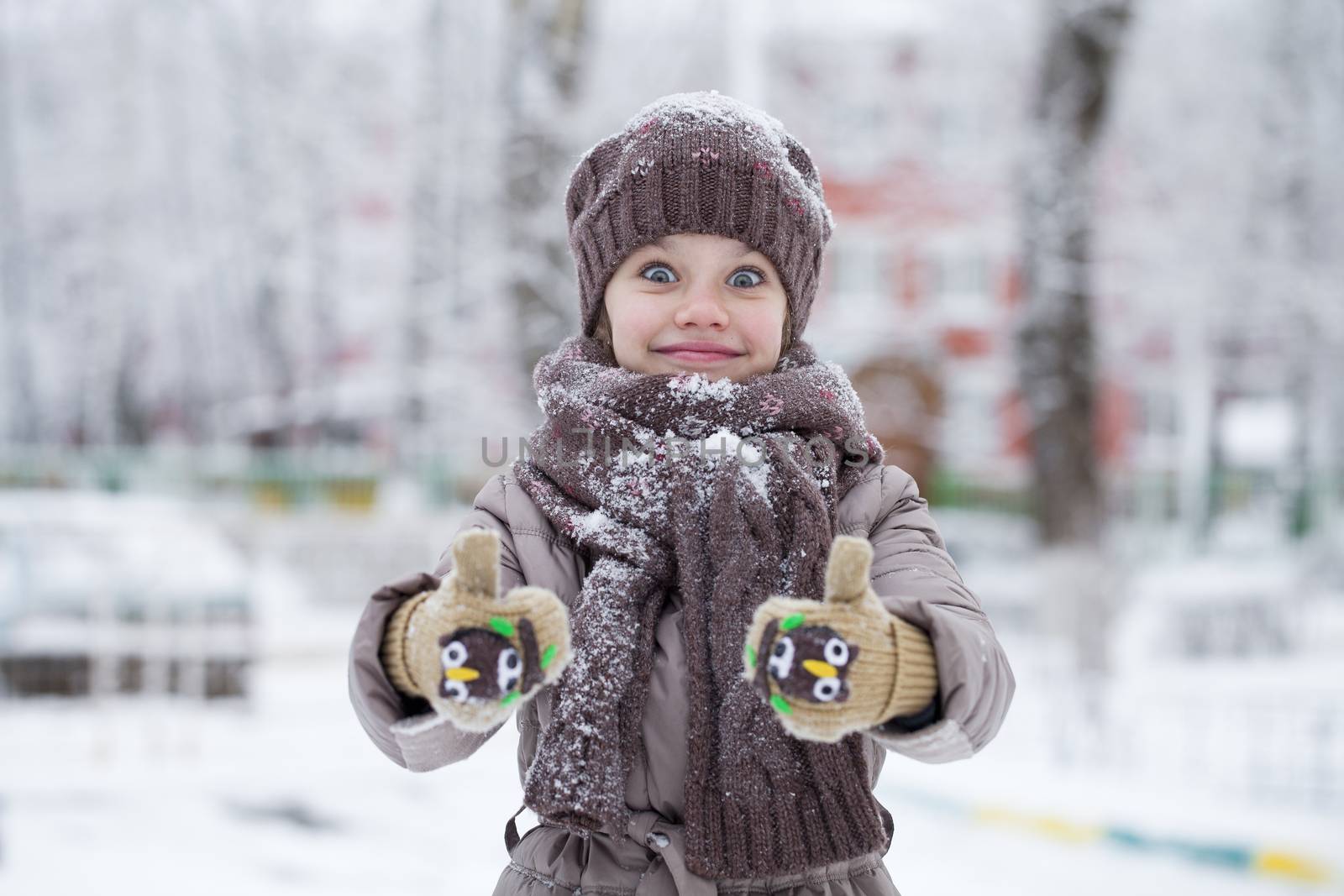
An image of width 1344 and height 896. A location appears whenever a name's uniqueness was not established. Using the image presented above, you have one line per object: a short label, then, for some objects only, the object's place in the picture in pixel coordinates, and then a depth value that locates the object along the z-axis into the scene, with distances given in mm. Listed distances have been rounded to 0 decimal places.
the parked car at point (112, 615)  7344
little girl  1256
